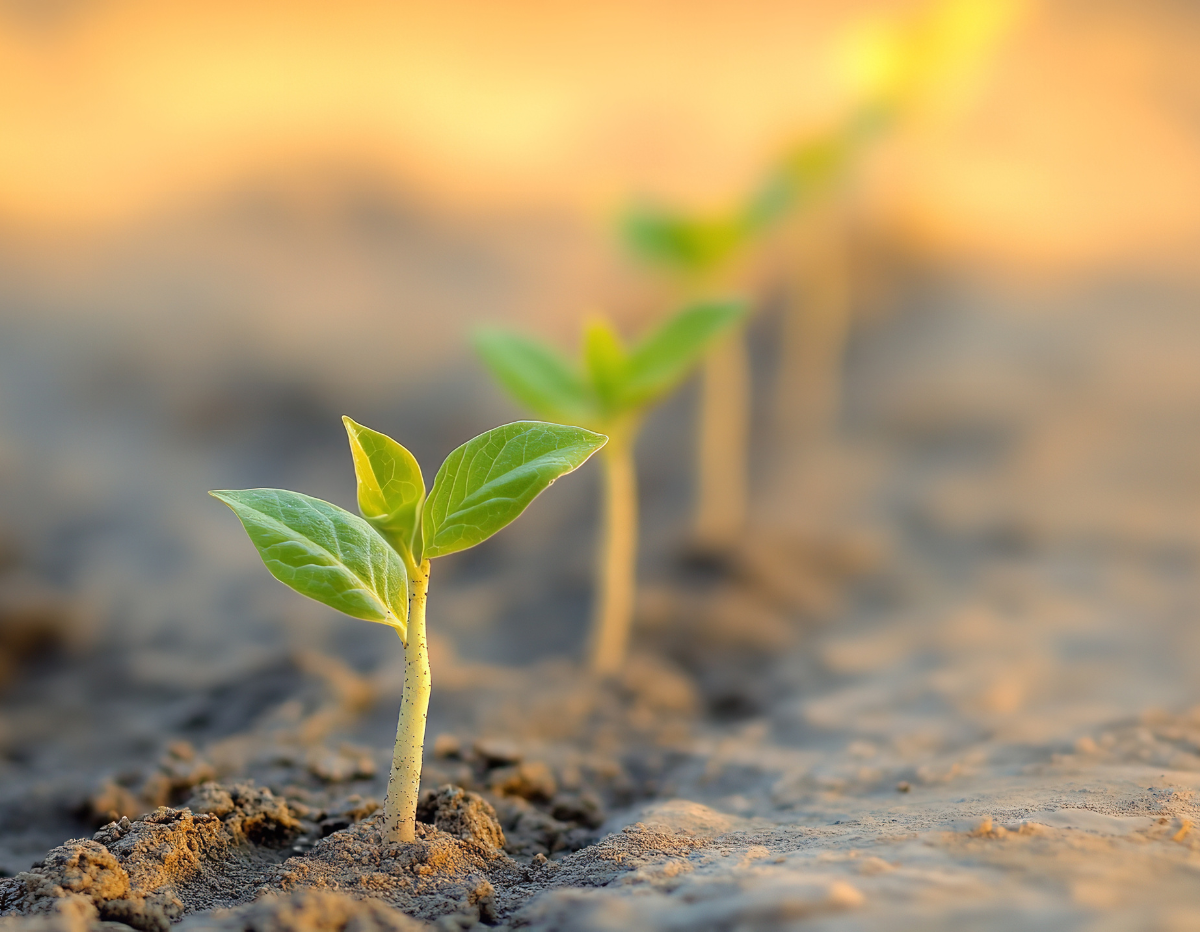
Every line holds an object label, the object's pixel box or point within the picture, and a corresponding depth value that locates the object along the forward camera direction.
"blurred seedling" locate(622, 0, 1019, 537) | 0.75
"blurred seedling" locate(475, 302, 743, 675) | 0.60
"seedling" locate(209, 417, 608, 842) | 0.51
